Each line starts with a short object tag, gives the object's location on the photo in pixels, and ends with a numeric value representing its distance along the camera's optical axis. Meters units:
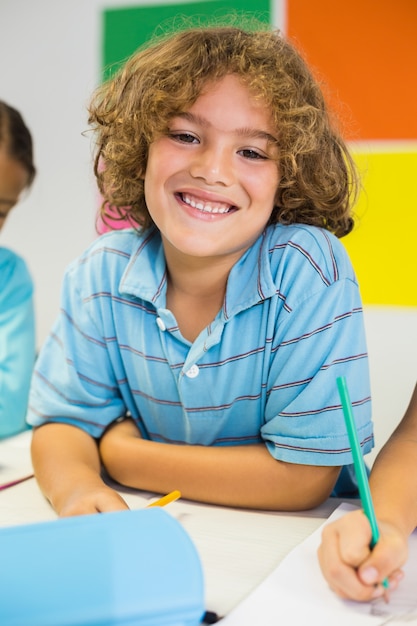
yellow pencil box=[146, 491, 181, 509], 0.64
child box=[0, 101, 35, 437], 1.16
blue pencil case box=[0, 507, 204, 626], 0.38
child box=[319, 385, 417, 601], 0.49
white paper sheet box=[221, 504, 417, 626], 0.47
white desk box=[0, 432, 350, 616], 0.53
